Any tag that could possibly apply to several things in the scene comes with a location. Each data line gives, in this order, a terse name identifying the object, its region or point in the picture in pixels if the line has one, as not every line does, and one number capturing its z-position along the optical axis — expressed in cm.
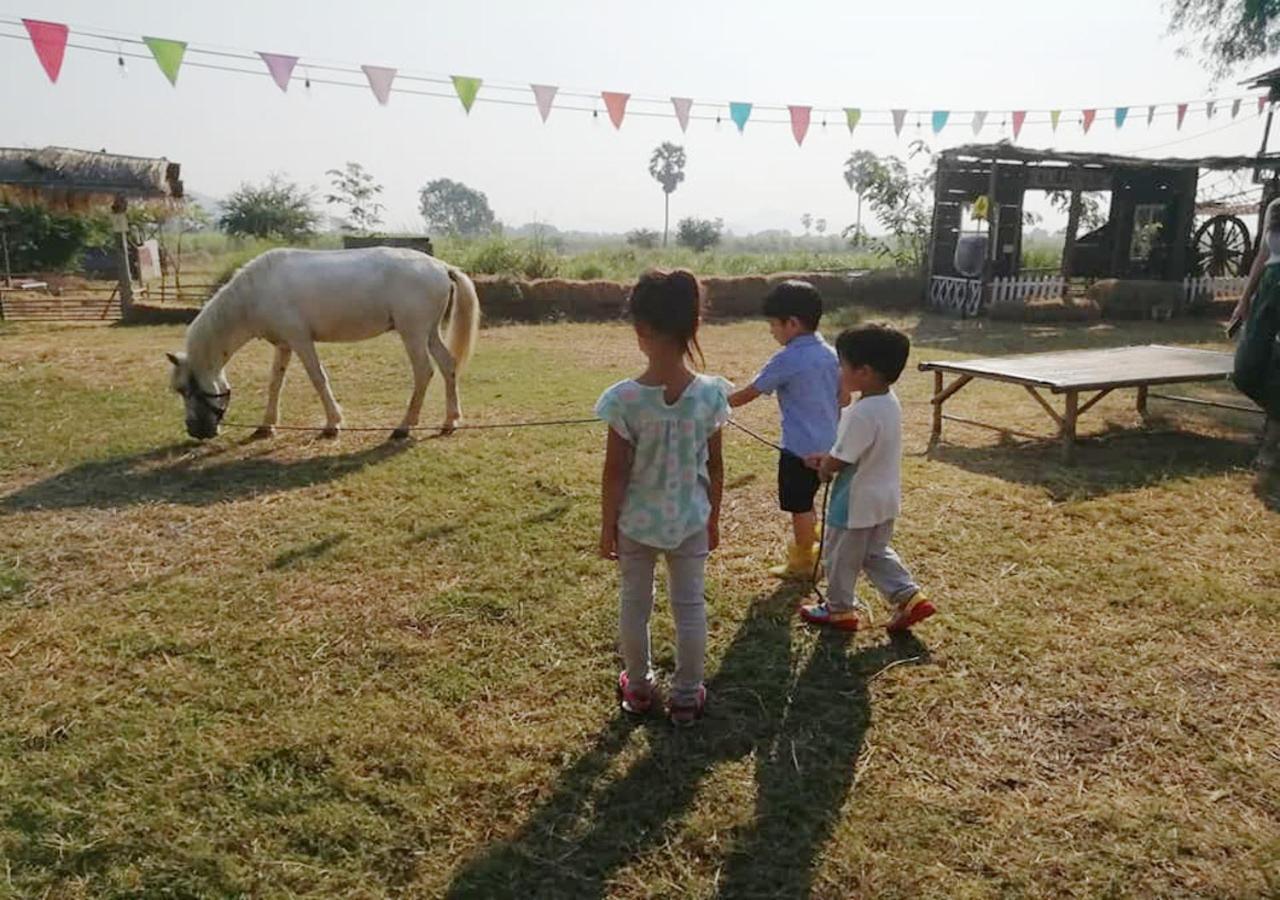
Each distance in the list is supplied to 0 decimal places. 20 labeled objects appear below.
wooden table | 583
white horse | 608
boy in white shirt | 308
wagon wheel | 1930
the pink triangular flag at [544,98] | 1248
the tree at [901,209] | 2044
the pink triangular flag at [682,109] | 1384
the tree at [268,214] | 3189
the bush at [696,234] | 5350
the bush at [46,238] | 2202
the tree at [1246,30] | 1623
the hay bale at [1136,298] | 1600
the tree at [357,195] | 3344
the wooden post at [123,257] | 1348
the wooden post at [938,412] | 654
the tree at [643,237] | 5347
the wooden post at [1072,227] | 1724
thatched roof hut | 1291
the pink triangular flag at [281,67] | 1030
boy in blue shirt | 347
